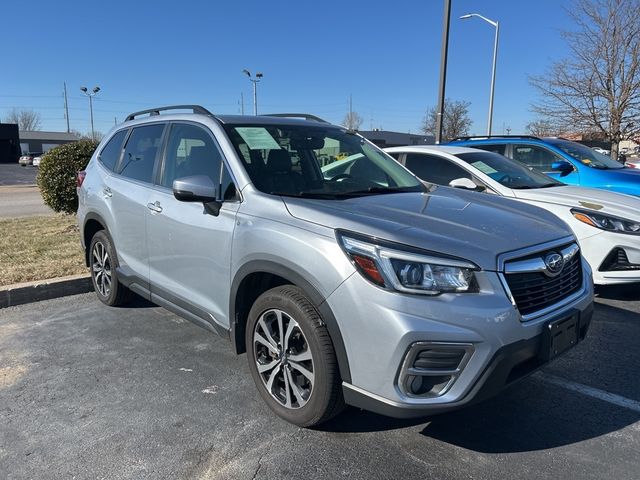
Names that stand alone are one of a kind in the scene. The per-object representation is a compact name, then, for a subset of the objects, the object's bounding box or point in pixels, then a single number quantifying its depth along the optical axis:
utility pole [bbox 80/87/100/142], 46.33
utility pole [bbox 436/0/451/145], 10.55
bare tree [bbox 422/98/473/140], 52.05
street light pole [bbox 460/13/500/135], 22.77
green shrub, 8.74
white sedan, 4.90
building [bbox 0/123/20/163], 61.59
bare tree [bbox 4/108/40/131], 115.62
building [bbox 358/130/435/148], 65.56
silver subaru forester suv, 2.37
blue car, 7.07
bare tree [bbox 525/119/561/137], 17.05
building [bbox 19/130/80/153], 78.82
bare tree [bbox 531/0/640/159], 14.18
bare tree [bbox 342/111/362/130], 77.76
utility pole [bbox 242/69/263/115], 36.97
